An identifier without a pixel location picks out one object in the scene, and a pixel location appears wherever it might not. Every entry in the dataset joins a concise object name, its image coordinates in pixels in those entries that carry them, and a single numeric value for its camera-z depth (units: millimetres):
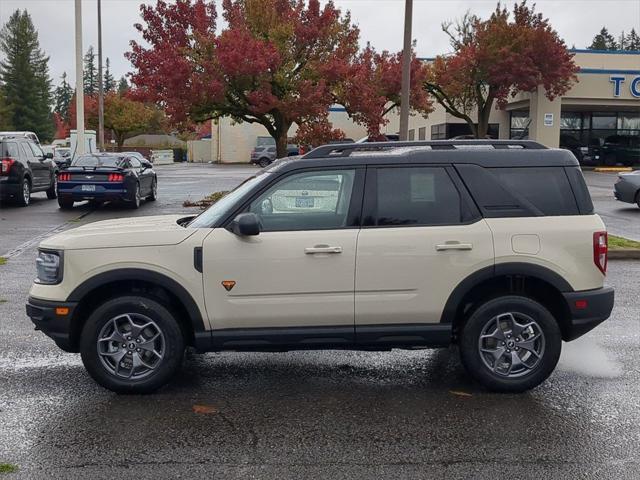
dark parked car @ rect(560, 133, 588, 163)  42219
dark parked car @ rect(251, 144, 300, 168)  52562
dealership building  38969
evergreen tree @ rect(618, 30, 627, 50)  122125
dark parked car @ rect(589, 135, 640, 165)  41719
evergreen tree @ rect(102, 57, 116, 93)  129000
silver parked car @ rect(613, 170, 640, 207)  18875
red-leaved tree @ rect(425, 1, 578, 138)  36250
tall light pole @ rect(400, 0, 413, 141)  14102
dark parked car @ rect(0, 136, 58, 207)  19031
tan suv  5258
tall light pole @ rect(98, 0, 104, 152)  35781
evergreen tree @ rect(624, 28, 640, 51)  118825
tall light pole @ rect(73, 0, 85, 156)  24141
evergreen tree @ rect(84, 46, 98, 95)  124562
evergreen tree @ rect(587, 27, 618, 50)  114000
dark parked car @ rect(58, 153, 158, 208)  18125
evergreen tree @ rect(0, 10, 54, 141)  86250
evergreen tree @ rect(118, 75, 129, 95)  146450
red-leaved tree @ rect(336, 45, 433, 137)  19141
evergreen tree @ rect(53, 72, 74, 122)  134500
